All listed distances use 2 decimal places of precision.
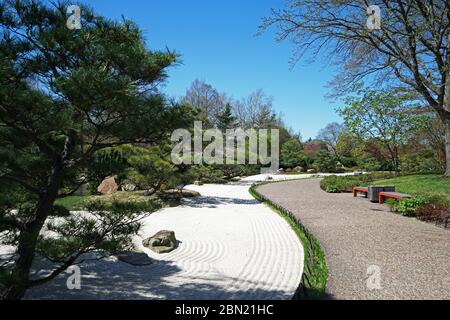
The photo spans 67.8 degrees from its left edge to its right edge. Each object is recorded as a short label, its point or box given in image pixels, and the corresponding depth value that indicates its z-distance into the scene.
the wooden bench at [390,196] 10.74
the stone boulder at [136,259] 6.18
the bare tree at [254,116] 43.84
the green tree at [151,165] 11.83
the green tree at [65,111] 2.96
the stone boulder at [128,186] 16.45
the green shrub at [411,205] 9.59
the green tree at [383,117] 21.23
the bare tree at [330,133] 60.43
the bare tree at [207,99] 37.84
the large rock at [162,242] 6.96
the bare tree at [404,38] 13.25
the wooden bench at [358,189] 14.16
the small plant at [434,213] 8.33
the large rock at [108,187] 15.56
